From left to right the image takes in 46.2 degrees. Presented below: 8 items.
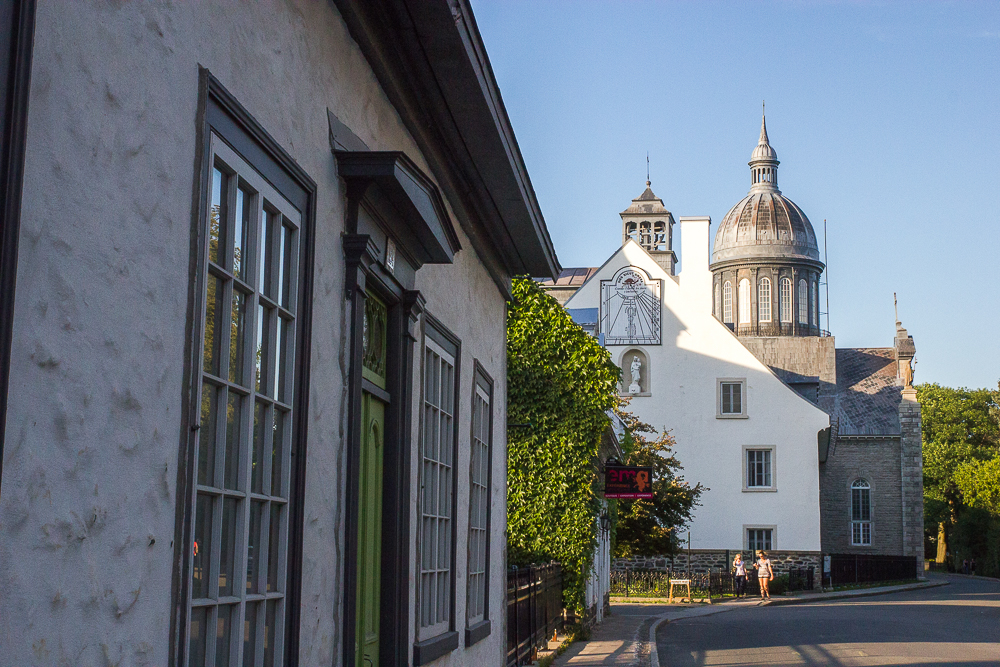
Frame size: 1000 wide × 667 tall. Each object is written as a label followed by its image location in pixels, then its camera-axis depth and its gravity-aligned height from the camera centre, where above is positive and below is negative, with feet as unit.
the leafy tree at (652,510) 103.91 -0.65
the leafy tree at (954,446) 225.35 +13.12
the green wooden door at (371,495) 20.26 +0.06
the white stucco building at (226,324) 9.05 +1.85
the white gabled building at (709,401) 142.72 +12.55
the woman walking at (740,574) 121.08 -7.20
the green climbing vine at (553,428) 59.00 +3.69
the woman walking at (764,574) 115.75 -6.84
